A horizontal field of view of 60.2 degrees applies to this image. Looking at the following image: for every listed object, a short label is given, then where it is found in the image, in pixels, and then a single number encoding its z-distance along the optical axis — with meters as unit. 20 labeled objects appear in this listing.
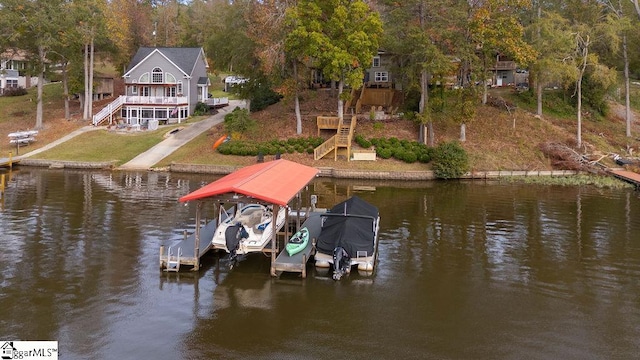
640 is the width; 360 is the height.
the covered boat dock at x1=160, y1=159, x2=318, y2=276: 22.31
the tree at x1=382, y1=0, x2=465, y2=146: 49.88
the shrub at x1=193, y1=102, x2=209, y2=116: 70.00
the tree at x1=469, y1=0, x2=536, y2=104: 49.94
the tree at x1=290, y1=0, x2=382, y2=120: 50.81
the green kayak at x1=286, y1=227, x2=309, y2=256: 23.81
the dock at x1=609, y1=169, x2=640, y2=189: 44.25
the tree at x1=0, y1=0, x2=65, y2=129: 58.16
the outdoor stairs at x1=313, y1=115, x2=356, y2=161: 51.00
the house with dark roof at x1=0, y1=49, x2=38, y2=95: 80.69
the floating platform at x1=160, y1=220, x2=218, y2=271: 22.95
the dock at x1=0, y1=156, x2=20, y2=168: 49.21
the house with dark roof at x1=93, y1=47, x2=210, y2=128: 66.12
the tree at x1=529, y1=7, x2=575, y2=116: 51.47
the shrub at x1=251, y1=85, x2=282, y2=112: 63.05
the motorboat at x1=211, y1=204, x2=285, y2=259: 23.30
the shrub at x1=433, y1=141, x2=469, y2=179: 47.78
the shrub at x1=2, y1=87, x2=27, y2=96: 75.94
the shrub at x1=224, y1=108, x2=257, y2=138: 55.22
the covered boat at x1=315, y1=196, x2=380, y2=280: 22.82
